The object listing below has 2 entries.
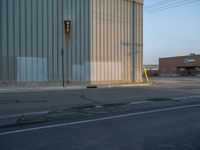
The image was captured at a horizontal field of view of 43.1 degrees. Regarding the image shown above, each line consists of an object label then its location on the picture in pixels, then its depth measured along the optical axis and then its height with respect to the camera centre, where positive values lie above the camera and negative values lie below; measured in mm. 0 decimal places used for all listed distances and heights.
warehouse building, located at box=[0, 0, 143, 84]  22906 +2747
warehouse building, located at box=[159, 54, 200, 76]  69550 +550
